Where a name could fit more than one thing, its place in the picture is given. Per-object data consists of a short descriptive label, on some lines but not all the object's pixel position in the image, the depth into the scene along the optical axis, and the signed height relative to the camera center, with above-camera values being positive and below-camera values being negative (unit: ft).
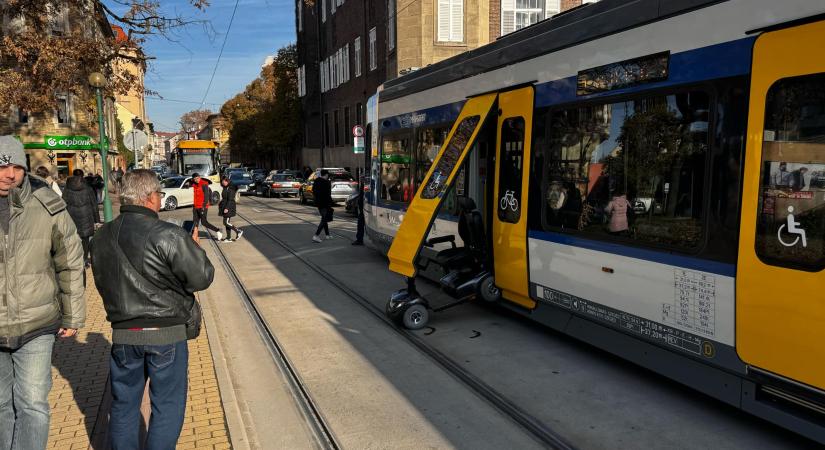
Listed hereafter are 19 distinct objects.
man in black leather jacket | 10.44 -2.50
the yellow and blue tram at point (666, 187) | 12.30 -0.94
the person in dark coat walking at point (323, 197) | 47.03 -3.30
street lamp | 33.65 +1.92
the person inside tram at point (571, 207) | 18.89 -1.73
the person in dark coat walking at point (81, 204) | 30.91 -2.45
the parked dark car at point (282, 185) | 115.96 -5.77
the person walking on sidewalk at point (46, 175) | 29.25 -0.88
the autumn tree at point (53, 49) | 35.88 +6.57
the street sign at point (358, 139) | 82.17 +2.24
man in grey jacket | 10.64 -2.47
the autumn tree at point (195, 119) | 471.21 +29.25
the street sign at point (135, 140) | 44.14 +1.17
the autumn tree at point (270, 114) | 176.14 +13.01
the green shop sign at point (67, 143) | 84.02 +2.01
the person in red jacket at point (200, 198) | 47.03 -3.39
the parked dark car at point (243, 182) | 128.67 -5.72
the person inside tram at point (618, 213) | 16.94 -1.73
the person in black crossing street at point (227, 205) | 49.14 -4.03
